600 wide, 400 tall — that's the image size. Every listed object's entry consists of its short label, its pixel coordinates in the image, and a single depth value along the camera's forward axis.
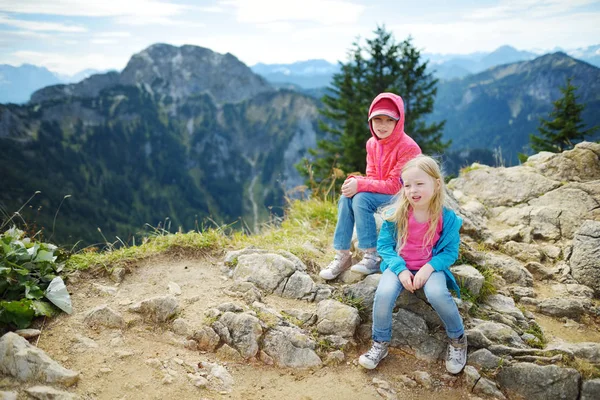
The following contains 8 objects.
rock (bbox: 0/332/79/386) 3.36
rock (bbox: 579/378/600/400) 3.55
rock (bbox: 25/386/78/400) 3.18
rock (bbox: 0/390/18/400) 3.06
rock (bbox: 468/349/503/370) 3.92
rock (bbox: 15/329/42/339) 3.82
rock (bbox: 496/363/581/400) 3.63
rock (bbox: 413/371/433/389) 3.85
